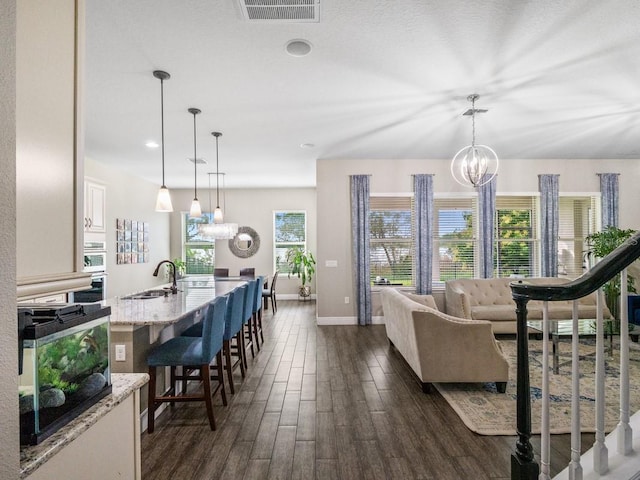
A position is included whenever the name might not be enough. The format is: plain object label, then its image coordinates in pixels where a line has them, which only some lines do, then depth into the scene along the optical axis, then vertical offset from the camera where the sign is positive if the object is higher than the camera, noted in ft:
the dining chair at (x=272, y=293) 23.83 -3.55
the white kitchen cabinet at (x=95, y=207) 18.64 +2.09
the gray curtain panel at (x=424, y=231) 19.70 +0.67
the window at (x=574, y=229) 20.52 +0.80
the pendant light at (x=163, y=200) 12.02 +1.54
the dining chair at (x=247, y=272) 25.08 -2.16
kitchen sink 11.76 -1.89
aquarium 3.02 -1.23
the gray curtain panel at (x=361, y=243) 19.65 -0.02
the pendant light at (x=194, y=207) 13.27 +1.65
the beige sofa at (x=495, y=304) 15.84 -3.05
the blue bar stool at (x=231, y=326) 10.74 -2.74
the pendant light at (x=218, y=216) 19.54 +1.56
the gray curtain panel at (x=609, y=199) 19.94 +2.53
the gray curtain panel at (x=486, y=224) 19.63 +1.06
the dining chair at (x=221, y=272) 26.21 -2.24
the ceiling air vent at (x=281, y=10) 6.89 +4.88
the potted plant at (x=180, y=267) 29.03 -2.06
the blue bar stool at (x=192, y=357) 8.46 -2.86
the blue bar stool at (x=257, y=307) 15.31 -3.04
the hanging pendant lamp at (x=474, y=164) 12.63 +2.93
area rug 8.49 -4.54
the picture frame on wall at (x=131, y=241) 22.07 +0.14
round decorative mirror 29.81 -0.01
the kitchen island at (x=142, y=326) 8.17 -2.04
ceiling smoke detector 8.46 +4.98
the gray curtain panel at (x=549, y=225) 19.71 +1.01
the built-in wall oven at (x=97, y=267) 18.71 -1.35
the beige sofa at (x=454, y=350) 10.08 -3.23
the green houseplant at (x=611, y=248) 17.19 -0.35
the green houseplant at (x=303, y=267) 28.81 -2.07
